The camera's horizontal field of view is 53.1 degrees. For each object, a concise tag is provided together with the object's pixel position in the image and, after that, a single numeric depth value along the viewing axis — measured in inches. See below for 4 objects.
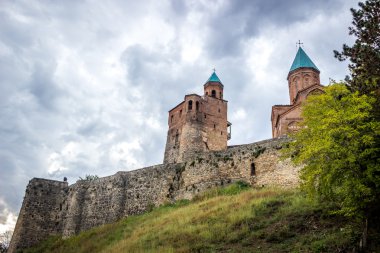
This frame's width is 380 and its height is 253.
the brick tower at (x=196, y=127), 1536.7
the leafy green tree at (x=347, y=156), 438.6
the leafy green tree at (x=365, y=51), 480.7
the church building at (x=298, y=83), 1432.1
